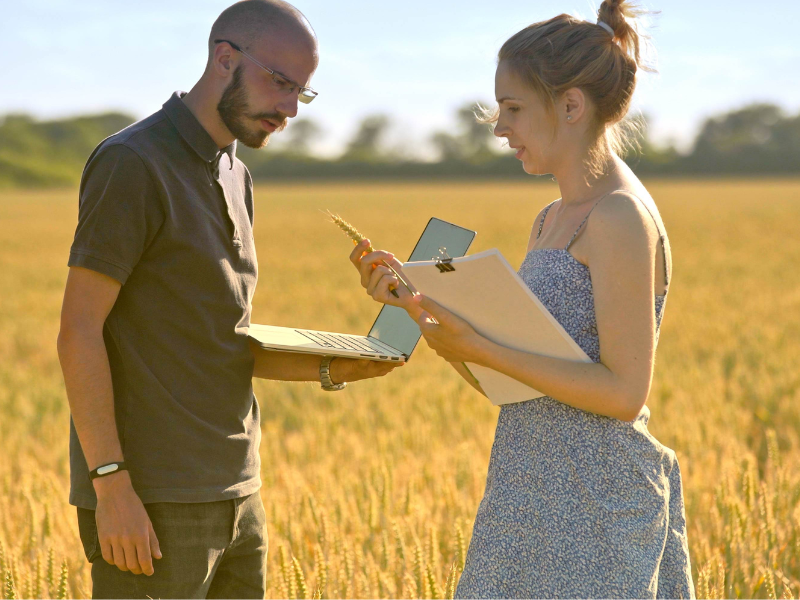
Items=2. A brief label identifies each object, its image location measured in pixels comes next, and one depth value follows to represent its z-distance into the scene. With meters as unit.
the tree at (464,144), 99.84
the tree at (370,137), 111.56
